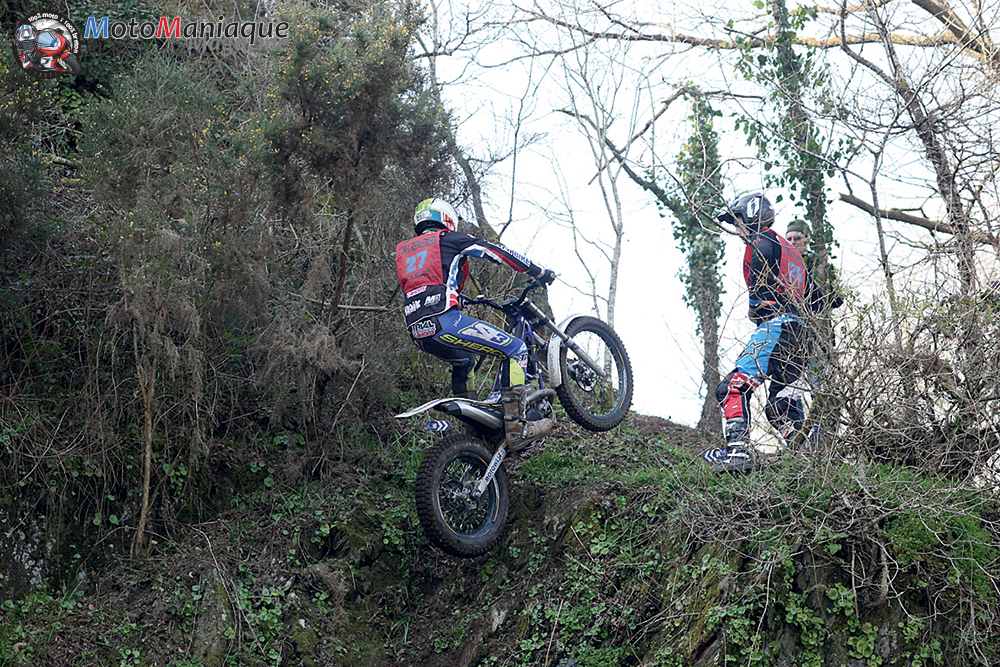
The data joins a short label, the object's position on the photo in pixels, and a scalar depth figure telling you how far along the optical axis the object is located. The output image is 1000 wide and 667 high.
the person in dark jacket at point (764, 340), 7.29
